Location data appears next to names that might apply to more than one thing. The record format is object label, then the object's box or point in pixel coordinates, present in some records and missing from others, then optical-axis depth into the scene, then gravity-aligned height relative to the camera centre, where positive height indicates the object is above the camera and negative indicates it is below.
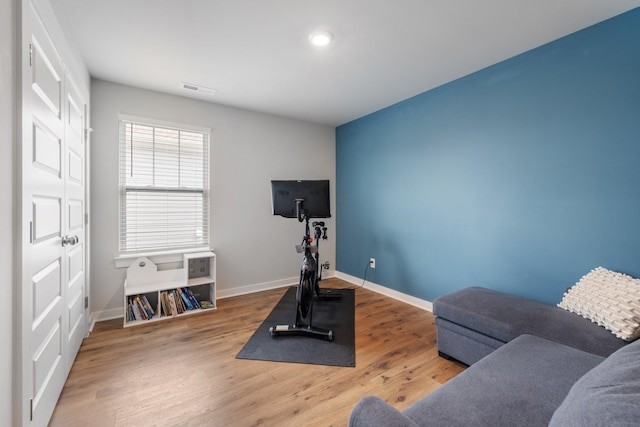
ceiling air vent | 2.95 +1.40
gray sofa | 0.65 -0.74
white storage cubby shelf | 2.81 -0.81
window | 3.00 +0.31
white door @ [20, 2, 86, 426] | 1.20 -0.06
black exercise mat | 2.15 -1.15
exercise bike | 2.48 -0.84
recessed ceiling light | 2.07 +1.38
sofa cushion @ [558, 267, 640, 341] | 1.47 -0.54
